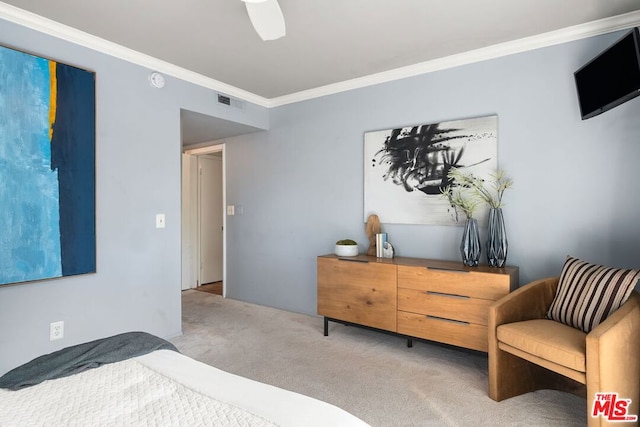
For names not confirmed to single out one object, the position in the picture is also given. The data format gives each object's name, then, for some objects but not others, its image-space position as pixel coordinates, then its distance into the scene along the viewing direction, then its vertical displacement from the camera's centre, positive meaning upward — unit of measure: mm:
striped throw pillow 2000 -495
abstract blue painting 2338 +332
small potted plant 3441 -343
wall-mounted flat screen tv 1984 +808
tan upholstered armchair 1703 -734
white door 5699 -62
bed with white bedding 990 -570
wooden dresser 2570 -670
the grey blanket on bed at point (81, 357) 1247 -554
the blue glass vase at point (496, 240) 2721 -227
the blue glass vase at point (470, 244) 2785 -265
